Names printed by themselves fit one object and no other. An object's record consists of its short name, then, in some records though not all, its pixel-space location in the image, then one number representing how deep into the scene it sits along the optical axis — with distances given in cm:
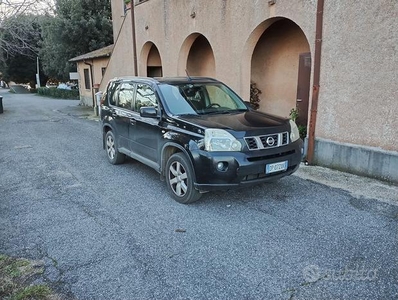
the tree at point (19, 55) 1346
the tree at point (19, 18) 1191
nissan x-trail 427
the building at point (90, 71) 1817
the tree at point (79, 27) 2462
